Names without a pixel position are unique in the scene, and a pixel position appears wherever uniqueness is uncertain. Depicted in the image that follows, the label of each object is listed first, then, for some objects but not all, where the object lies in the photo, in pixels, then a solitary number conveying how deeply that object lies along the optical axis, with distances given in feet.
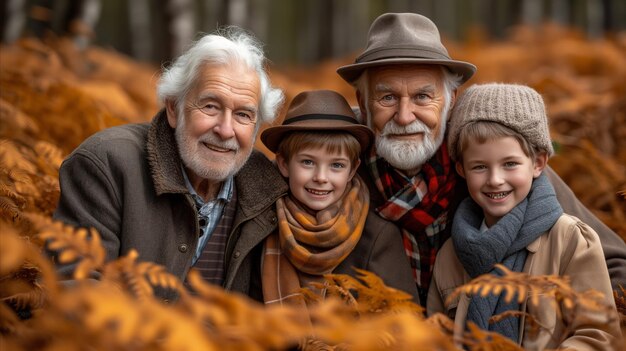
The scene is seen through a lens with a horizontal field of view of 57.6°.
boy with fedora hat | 9.74
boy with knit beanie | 8.34
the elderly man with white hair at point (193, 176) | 9.13
